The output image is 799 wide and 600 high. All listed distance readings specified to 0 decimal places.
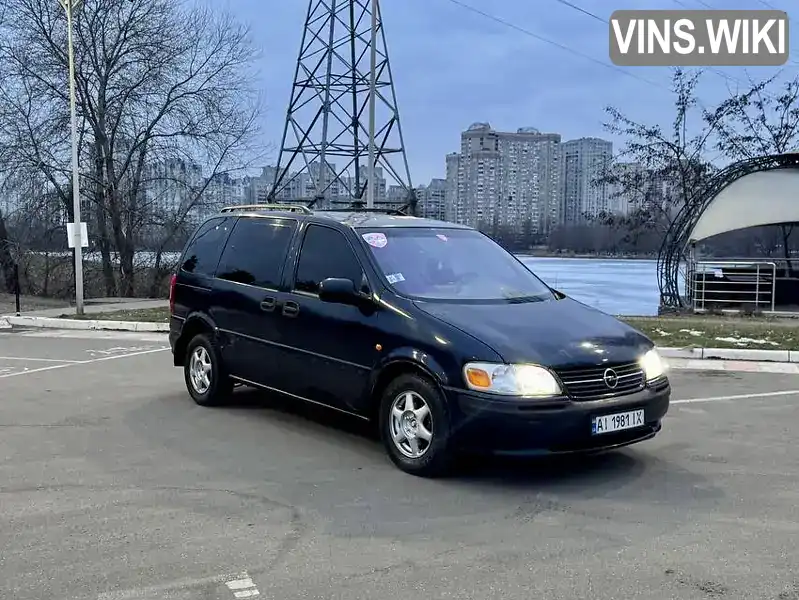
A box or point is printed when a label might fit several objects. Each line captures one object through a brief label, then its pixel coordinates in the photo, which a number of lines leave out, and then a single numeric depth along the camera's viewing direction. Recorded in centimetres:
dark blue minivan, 509
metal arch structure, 2170
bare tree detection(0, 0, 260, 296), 2414
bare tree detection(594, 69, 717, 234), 3041
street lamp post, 1639
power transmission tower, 2183
